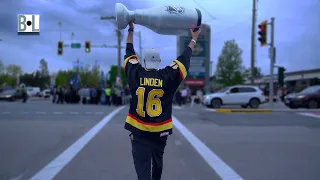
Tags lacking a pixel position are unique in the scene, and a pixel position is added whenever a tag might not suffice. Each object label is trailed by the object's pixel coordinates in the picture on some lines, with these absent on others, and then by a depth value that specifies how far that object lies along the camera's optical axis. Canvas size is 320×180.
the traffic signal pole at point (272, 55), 22.47
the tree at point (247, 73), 46.41
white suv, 23.56
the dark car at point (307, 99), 21.80
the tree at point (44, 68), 103.31
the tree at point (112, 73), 83.82
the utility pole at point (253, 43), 29.11
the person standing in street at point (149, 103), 3.34
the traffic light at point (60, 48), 28.94
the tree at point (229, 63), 45.77
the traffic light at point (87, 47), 30.28
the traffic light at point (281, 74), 24.39
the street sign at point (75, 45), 30.75
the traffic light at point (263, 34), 21.98
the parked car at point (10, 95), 33.53
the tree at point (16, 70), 59.88
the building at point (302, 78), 58.97
